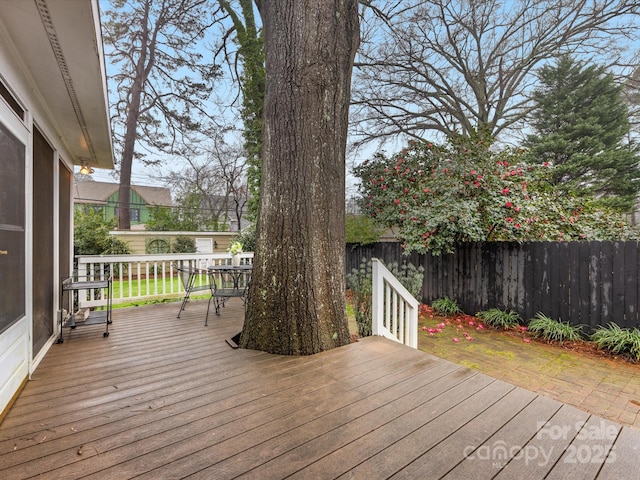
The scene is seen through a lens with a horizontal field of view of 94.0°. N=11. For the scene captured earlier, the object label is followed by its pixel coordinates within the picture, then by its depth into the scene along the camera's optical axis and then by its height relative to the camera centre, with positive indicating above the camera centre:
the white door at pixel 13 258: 1.93 -0.14
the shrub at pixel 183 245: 11.66 -0.26
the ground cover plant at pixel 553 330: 4.24 -1.32
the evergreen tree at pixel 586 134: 11.84 +4.32
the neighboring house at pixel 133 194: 14.99 +3.29
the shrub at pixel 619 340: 3.61 -1.27
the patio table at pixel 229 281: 4.25 -0.70
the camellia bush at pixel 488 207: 5.04 +0.58
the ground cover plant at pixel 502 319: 4.92 -1.34
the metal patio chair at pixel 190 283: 4.57 -0.73
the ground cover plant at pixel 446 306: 5.83 -1.35
